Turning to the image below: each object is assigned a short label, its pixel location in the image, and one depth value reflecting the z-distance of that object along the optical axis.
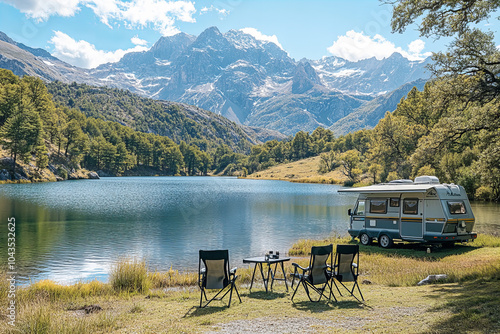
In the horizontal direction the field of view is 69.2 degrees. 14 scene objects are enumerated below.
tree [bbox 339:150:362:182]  100.25
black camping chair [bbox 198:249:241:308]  9.92
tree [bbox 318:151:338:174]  125.81
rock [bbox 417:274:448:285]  12.35
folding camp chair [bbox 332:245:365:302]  10.39
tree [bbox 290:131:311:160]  176.38
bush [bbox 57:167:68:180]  101.97
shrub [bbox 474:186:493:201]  47.81
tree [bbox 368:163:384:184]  80.75
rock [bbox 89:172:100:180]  126.41
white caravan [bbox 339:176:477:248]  19.31
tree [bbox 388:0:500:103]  12.73
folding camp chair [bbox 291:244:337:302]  10.21
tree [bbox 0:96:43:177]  79.81
